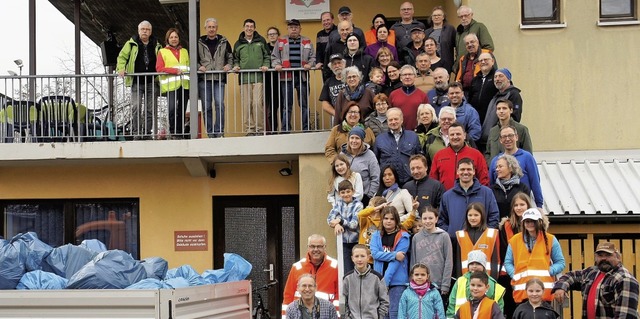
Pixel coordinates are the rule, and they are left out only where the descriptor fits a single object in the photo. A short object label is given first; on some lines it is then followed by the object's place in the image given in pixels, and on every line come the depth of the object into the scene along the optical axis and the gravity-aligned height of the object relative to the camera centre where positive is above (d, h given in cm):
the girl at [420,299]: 1072 -134
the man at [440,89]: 1392 +101
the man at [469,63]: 1438 +138
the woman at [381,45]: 1519 +174
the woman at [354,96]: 1400 +93
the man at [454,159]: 1248 +7
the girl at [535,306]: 1024 -137
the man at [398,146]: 1320 +25
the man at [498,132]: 1291 +40
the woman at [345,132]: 1367 +45
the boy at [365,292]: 1098 -129
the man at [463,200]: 1183 -38
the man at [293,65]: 1559 +152
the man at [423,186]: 1236 -24
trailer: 1002 -125
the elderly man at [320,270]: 1145 -110
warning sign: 1642 -109
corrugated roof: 1399 -26
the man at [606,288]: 1057 -124
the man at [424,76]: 1446 +122
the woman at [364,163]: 1298 +5
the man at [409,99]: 1395 +87
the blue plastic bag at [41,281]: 1085 -112
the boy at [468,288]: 1069 -123
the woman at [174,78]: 1566 +133
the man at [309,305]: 1056 -137
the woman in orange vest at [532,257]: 1102 -96
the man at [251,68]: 1559 +146
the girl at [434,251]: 1137 -91
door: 1627 -101
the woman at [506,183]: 1211 -21
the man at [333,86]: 1474 +113
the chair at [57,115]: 1608 +84
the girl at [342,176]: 1275 -11
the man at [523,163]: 1256 +1
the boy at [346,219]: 1243 -61
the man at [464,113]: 1340 +65
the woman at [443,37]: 1516 +183
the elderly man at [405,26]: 1548 +203
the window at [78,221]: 1684 -80
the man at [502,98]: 1355 +84
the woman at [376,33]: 1556 +197
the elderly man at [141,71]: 1581 +146
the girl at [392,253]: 1148 -93
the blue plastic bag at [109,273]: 1073 -105
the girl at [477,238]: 1130 -78
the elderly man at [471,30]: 1502 +189
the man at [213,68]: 1559 +147
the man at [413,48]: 1517 +168
